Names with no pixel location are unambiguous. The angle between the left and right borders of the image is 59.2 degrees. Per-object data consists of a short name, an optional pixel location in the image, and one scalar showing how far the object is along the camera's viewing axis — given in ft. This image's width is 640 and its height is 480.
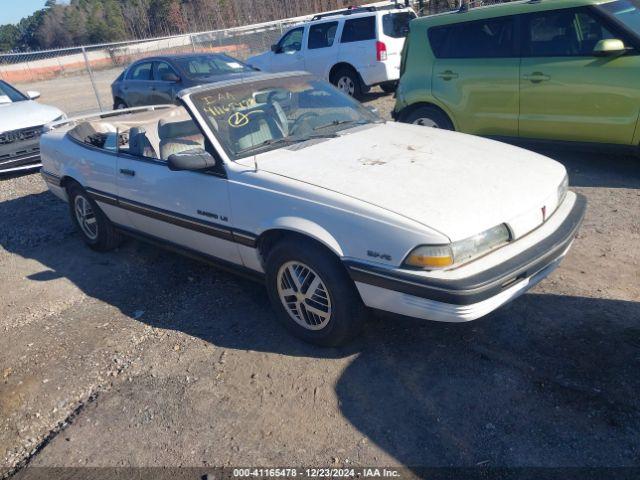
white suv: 37.32
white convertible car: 9.61
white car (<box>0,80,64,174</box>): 27.91
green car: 18.12
